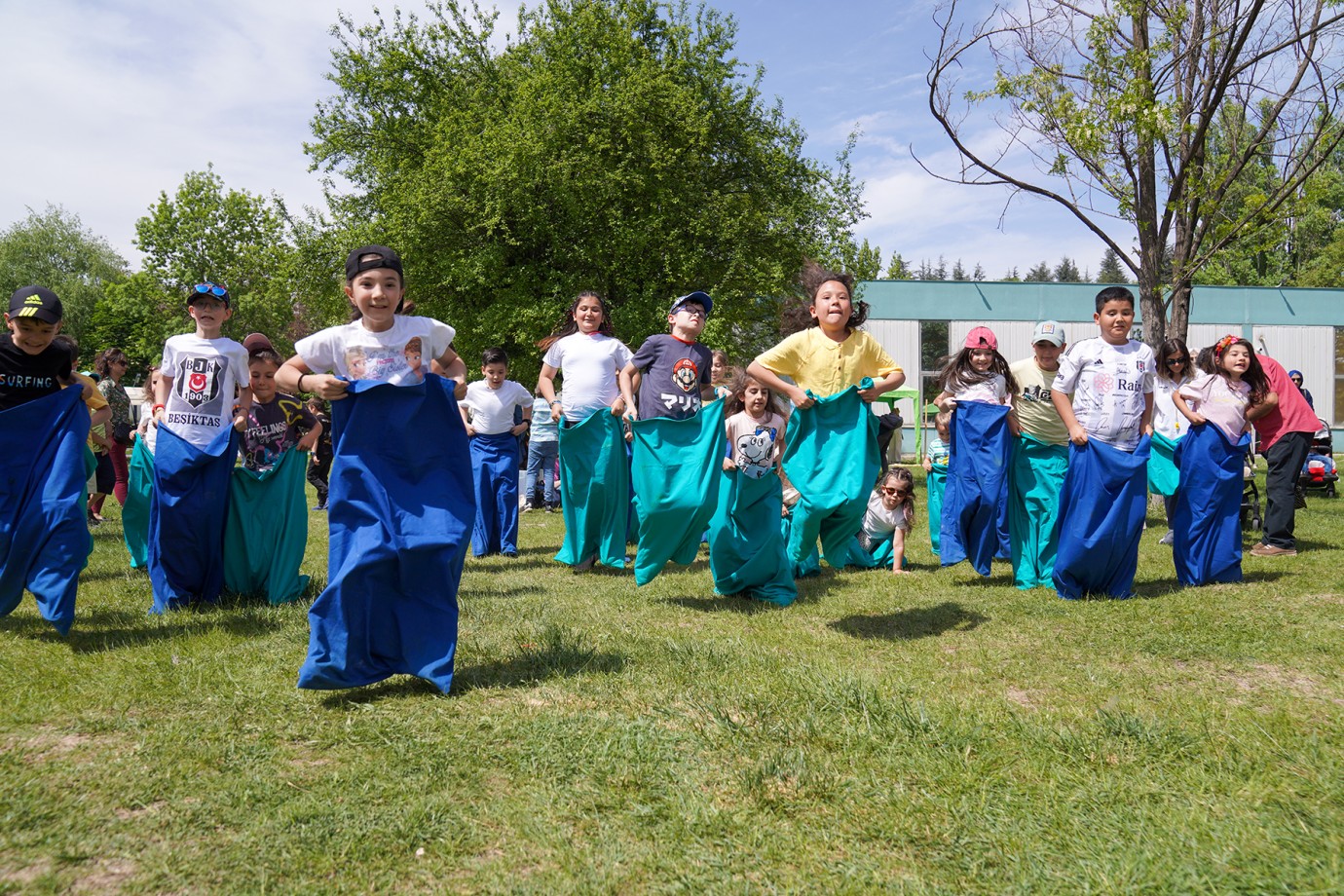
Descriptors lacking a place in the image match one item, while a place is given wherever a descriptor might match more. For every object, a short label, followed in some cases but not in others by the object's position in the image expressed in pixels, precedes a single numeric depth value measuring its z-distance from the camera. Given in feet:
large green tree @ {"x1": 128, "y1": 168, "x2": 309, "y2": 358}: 147.33
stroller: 50.90
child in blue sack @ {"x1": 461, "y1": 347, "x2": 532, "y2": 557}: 34.01
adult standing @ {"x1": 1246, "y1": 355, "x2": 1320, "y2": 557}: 31.35
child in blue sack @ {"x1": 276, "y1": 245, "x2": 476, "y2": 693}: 14.75
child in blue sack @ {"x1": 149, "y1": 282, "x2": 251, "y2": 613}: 21.53
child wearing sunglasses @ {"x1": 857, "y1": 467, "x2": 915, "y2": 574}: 29.73
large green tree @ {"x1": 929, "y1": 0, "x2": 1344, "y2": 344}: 38.24
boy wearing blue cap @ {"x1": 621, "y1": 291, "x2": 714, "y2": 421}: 25.32
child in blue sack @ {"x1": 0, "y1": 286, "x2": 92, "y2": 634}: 18.43
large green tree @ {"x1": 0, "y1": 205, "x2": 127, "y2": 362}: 197.47
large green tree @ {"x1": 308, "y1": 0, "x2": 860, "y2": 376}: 74.33
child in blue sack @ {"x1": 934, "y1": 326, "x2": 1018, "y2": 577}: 26.63
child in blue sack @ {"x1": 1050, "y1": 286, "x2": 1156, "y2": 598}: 23.43
